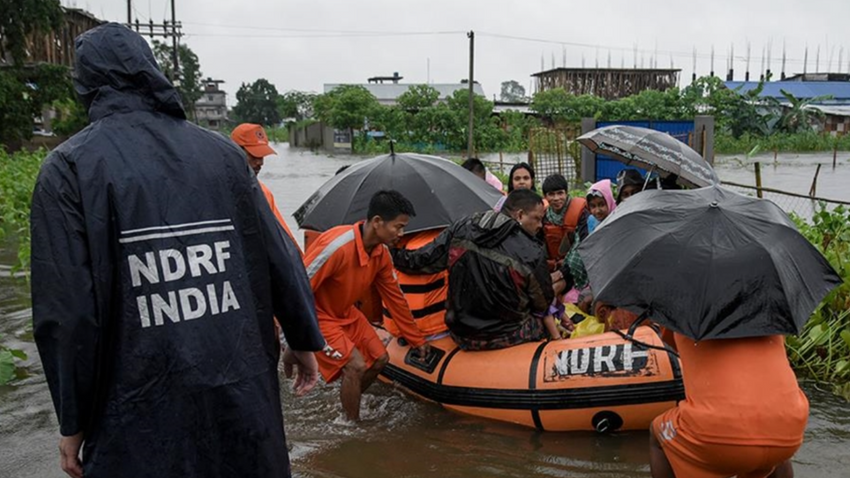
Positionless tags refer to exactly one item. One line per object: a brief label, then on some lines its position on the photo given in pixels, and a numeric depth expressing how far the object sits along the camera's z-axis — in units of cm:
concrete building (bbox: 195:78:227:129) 9306
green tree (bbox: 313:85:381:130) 4500
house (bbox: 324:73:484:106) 5903
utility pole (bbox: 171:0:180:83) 3433
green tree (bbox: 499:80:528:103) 10529
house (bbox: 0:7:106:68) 2516
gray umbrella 534
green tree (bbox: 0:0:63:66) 1983
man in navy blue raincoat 192
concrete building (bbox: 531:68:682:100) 5641
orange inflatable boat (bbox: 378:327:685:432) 449
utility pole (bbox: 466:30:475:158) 2116
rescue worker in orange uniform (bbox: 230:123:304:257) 523
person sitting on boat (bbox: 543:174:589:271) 650
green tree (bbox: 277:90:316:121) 6988
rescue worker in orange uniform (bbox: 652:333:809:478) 263
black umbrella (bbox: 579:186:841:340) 268
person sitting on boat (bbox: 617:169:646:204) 588
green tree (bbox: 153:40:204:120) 5695
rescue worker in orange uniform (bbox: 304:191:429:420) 443
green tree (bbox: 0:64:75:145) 1883
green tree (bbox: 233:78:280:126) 9212
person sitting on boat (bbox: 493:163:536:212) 691
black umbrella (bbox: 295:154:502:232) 587
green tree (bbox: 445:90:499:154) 4147
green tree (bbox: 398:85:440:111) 4456
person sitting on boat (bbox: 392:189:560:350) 468
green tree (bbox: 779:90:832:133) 4219
